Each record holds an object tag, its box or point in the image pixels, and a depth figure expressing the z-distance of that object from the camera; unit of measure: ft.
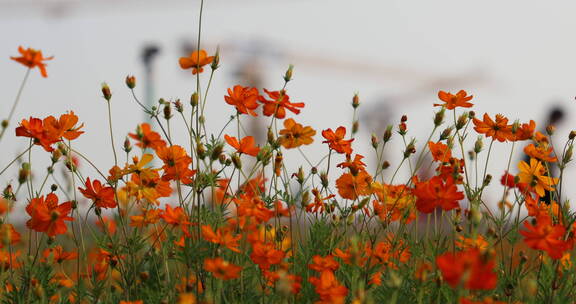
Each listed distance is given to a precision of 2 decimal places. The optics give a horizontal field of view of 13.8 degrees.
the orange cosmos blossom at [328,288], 9.17
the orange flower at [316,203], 10.31
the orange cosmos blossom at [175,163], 9.92
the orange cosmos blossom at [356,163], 10.17
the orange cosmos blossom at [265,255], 9.49
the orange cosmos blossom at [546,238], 9.26
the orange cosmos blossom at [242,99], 10.01
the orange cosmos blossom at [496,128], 10.22
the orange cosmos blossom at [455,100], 10.13
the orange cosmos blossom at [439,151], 10.16
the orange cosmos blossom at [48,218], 9.69
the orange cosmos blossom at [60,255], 10.27
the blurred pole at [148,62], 23.61
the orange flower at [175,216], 9.92
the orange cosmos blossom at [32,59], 9.85
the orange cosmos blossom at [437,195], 9.54
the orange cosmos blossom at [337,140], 10.17
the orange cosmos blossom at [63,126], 9.85
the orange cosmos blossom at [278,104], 10.05
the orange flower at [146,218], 10.18
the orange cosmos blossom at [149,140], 10.38
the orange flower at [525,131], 10.15
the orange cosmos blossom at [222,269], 9.19
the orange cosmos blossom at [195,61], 10.06
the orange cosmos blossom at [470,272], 8.59
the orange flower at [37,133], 9.80
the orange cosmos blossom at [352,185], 10.24
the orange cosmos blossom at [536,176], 10.26
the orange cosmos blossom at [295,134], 10.18
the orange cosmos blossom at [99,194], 10.06
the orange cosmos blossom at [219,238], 9.44
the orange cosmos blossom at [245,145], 9.93
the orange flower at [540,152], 10.20
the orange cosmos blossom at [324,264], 9.58
